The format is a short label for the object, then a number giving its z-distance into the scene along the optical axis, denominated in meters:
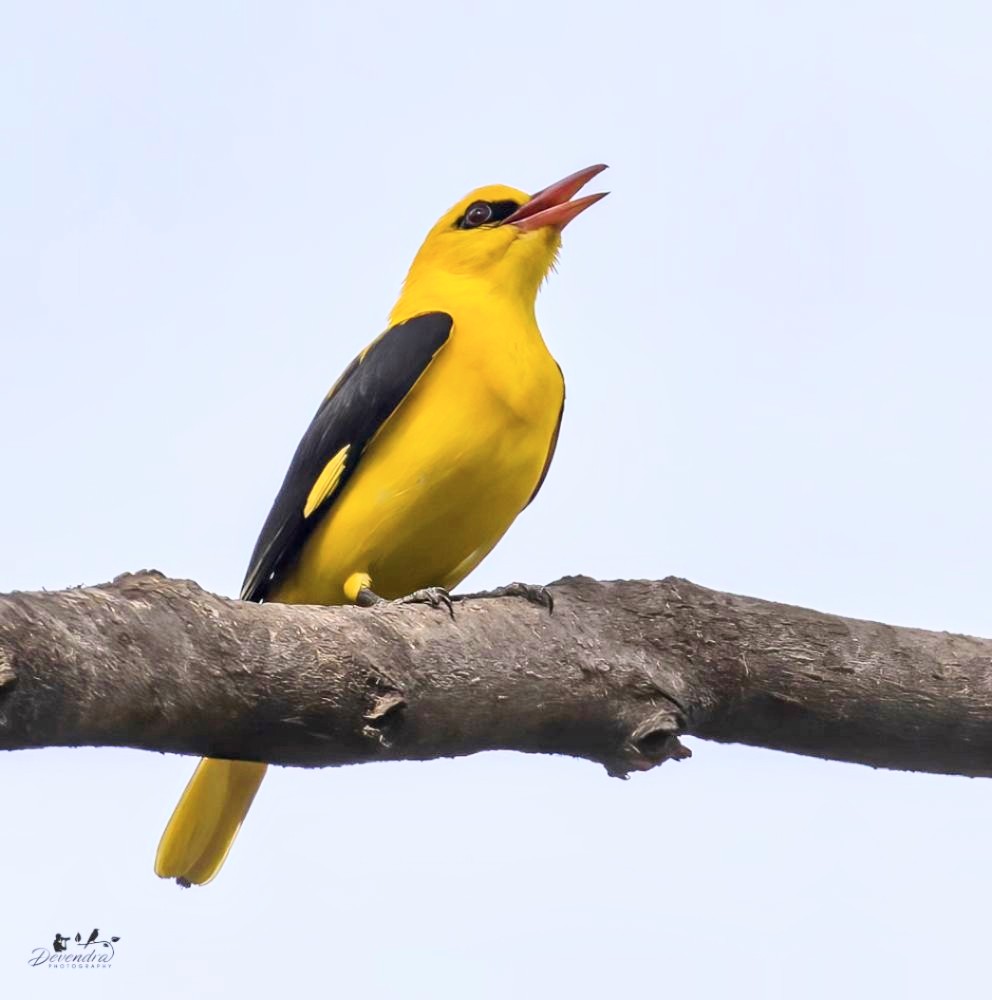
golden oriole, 10.38
